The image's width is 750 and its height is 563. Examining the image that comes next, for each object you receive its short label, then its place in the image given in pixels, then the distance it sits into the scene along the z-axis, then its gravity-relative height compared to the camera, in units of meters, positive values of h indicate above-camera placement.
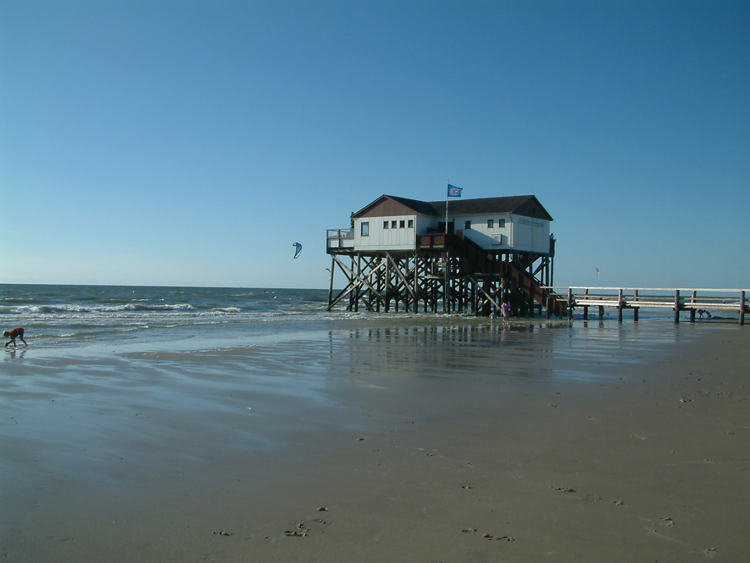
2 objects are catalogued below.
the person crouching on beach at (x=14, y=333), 16.97 -1.27
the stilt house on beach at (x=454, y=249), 37.88 +2.98
